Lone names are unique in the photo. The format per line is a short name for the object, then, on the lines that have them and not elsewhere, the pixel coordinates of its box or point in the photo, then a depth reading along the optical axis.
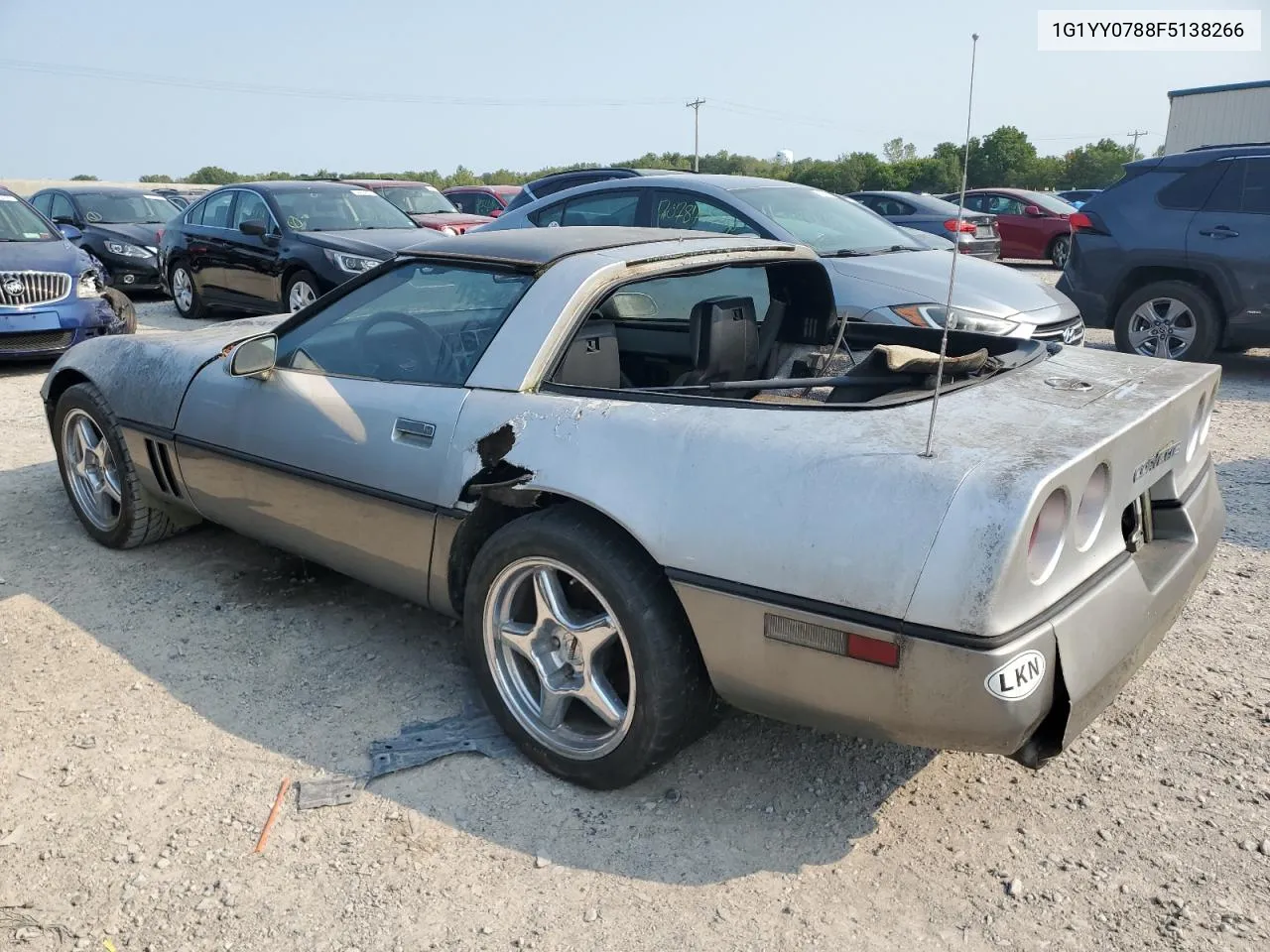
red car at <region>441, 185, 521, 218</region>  18.16
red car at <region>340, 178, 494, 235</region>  13.27
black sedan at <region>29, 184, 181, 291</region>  12.75
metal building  19.53
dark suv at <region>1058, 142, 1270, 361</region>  7.45
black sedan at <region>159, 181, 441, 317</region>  9.49
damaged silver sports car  2.14
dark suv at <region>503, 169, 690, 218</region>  9.12
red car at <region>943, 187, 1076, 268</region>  17.23
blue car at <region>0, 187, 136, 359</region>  8.12
